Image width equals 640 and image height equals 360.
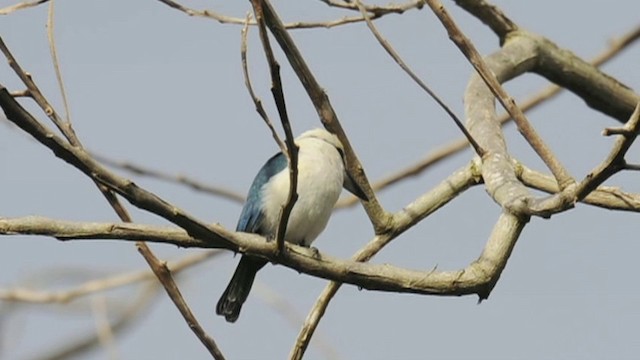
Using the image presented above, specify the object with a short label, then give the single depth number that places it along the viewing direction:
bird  8.89
